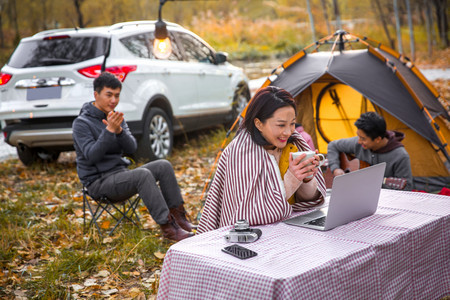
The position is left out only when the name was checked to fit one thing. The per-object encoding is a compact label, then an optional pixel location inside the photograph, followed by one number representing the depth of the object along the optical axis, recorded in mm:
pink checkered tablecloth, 2068
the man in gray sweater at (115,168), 4609
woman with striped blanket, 2812
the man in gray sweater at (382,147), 4770
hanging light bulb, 6019
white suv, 6789
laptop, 2500
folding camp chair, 4734
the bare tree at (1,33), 21344
